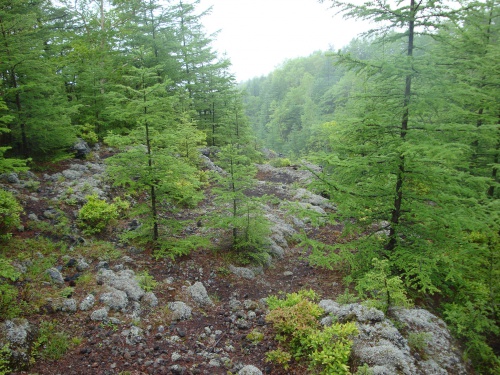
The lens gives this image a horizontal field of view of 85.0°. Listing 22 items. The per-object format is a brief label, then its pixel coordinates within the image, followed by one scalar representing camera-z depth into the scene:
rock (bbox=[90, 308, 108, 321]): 6.62
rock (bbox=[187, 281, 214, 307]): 8.12
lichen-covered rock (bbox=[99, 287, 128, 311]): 7.06
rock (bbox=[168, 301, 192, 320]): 7.39
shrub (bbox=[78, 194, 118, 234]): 9.76
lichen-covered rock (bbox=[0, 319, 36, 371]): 5.17
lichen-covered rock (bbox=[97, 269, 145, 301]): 7.62
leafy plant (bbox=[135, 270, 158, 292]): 8.01
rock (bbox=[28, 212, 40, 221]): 9.20
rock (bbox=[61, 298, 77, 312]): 6.64
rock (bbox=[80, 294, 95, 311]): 6.81
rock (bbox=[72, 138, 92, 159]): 14.04
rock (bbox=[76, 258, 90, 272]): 8.04
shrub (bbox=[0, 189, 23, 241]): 7.87
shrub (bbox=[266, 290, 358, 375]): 5.41
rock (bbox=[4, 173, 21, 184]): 10.49
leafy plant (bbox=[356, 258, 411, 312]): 6.16
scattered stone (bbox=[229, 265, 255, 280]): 9.69
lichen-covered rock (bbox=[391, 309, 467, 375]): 5.89
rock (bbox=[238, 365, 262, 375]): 5.65
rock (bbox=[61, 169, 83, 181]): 12.16
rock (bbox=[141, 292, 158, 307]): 7.59
